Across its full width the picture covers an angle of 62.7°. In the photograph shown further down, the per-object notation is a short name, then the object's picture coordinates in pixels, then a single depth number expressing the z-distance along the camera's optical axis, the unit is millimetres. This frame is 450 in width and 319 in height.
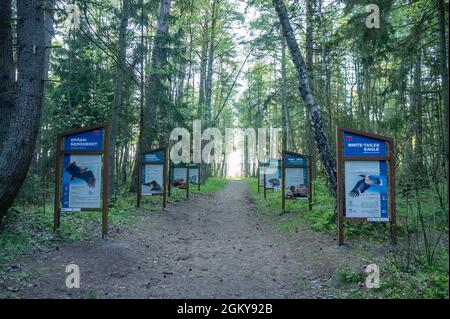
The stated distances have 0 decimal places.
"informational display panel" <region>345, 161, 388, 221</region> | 7496
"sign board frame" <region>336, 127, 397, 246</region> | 7430
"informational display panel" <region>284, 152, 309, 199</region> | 12477
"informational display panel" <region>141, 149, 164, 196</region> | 13359
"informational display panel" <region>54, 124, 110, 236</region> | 8281
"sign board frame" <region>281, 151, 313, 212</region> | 12383
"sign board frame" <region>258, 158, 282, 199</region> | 17984
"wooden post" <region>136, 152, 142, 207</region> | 13160
